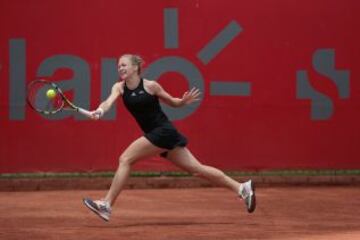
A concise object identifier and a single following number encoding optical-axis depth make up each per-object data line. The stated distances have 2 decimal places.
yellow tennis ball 15.03
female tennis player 14.72
